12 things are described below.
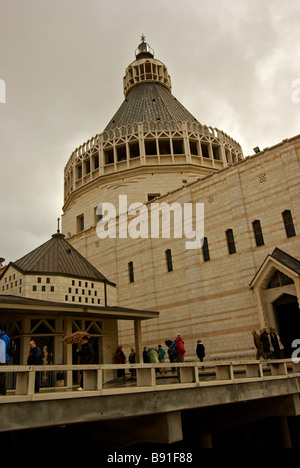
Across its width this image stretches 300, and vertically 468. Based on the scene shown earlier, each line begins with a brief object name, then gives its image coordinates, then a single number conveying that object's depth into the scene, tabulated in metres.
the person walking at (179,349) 16.83
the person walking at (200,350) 19.45
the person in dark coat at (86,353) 13.99
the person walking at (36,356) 11.33
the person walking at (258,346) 17.41
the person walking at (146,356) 20.59
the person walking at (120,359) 18.48
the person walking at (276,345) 16.56
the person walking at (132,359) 20.67
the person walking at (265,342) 16.97
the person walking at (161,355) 20.61
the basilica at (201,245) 22.05
